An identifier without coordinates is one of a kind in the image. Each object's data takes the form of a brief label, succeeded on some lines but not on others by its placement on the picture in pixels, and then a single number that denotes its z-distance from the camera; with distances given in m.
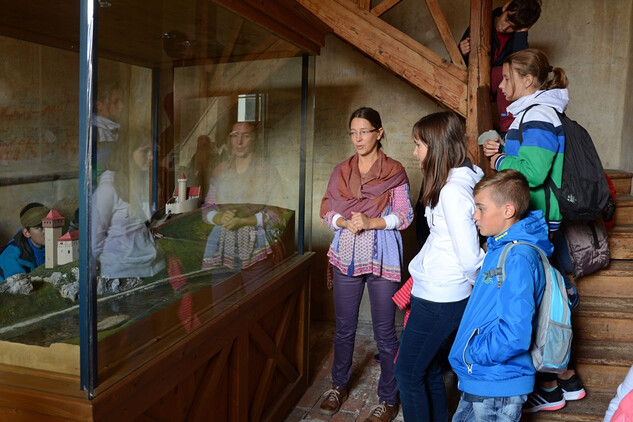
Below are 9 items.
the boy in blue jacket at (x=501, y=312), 2.01
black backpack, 2.63
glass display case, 1.72
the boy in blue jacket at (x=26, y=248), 2.11
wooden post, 3.71
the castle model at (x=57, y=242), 1.82
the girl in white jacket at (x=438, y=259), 2.43
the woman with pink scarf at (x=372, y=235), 3.30
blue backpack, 2.12
